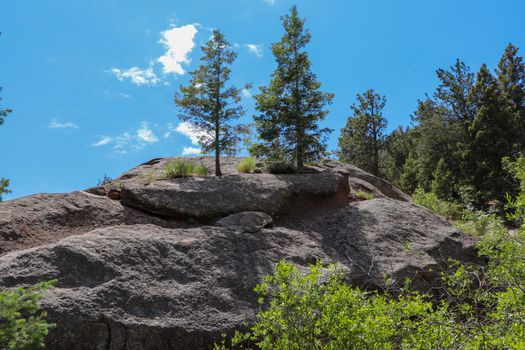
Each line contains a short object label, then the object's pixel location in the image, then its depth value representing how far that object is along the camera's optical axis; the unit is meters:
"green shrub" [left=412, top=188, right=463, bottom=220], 25.70
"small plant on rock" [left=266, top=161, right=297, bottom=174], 18.03
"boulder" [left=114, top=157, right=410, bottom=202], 17.42
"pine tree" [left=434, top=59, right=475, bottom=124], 42.59
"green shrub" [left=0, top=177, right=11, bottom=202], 9.34
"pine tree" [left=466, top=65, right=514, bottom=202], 33.91
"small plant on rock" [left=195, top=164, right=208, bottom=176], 16.58
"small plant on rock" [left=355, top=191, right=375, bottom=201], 18.17
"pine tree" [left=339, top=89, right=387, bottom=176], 38.62
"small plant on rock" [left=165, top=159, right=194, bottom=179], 16.02
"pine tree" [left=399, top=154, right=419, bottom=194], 42.79
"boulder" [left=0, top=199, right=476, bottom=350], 8.70
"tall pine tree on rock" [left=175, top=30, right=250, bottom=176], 18.44
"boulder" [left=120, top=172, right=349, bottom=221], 13.80
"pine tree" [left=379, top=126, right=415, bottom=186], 47.22
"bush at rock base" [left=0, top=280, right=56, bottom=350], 6.42
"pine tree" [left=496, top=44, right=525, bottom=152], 44.53
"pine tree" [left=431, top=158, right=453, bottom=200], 35.76
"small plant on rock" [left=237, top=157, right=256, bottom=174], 17.86
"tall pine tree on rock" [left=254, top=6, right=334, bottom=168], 19.14
